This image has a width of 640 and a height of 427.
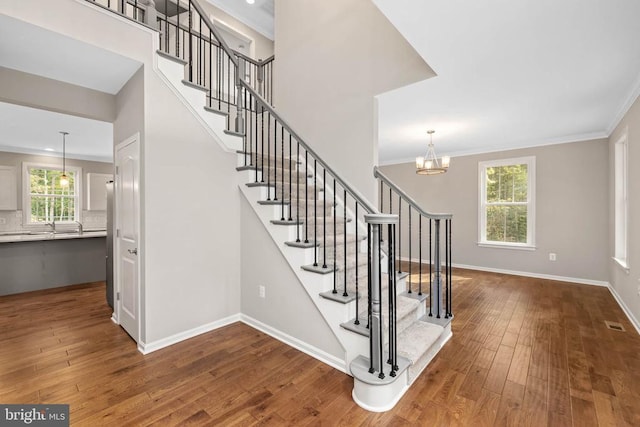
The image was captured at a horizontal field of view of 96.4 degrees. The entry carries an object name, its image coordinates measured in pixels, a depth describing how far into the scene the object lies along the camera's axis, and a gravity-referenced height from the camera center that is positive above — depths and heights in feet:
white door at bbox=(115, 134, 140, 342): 8.68 -0.70
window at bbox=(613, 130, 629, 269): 12.71 +0.57
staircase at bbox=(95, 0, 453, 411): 6.09 -1.49
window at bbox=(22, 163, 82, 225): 19.01 +1.24
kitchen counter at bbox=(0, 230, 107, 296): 13.87 -2.50
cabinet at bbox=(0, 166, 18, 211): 17.74 +1.55
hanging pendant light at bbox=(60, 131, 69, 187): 15.07 +3.69
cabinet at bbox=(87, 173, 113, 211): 20.89 +1.64
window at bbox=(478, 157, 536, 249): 17.30 +0.64
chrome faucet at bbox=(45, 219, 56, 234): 18.89 -0.81
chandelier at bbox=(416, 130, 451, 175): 14.60 +2.43
